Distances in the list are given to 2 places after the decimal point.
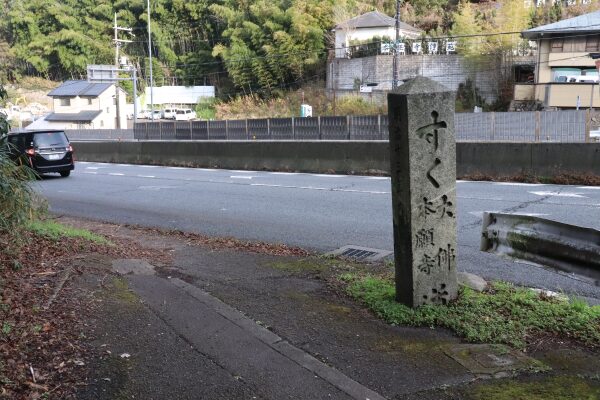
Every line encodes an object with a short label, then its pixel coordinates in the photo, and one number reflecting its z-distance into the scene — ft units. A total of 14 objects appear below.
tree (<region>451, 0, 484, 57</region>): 166.30
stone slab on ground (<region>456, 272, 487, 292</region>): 18.11
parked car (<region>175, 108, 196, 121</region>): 238.07
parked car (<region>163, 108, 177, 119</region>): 237.66
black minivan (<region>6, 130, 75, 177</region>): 63.72
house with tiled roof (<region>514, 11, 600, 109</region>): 128.16
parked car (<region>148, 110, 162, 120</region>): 245.04
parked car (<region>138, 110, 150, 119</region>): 249.67
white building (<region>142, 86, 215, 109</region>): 261.85
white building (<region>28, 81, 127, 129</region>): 224.53
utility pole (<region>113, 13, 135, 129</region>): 201.16
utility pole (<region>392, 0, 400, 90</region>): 113.68
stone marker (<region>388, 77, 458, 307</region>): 15.48
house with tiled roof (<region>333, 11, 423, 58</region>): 192.95
